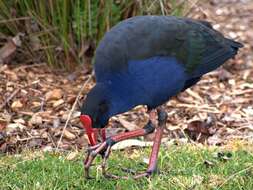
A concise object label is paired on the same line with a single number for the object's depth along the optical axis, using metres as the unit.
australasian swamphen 7.96
